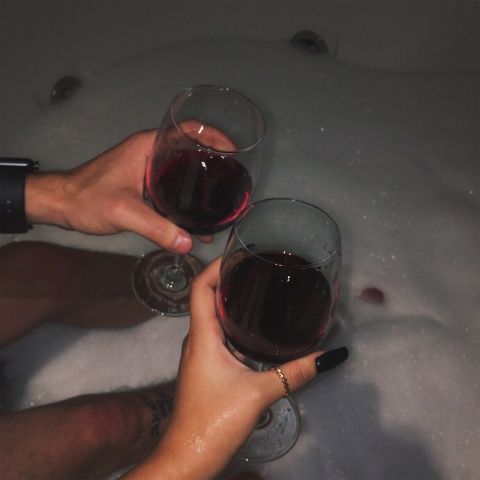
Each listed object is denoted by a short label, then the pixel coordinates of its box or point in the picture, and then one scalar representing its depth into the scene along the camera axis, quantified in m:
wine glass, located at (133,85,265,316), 0.60
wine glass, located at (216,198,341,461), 0.52
